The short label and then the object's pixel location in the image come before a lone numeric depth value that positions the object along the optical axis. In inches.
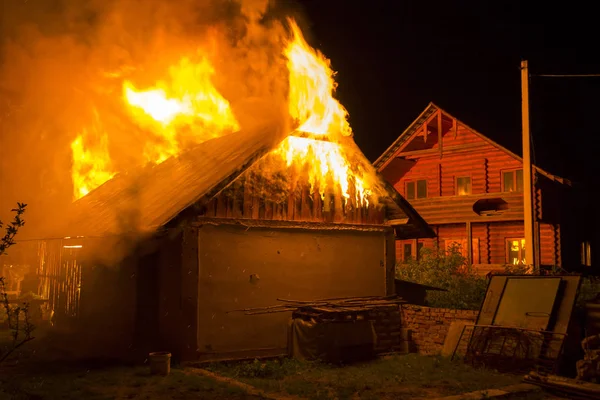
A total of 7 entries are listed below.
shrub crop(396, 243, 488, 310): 642.2
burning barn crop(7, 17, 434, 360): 488.1
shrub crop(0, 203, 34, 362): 280.0
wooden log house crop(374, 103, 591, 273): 1112.2
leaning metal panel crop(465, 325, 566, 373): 435.5
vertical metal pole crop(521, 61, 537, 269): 615.5
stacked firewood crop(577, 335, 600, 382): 399.0
